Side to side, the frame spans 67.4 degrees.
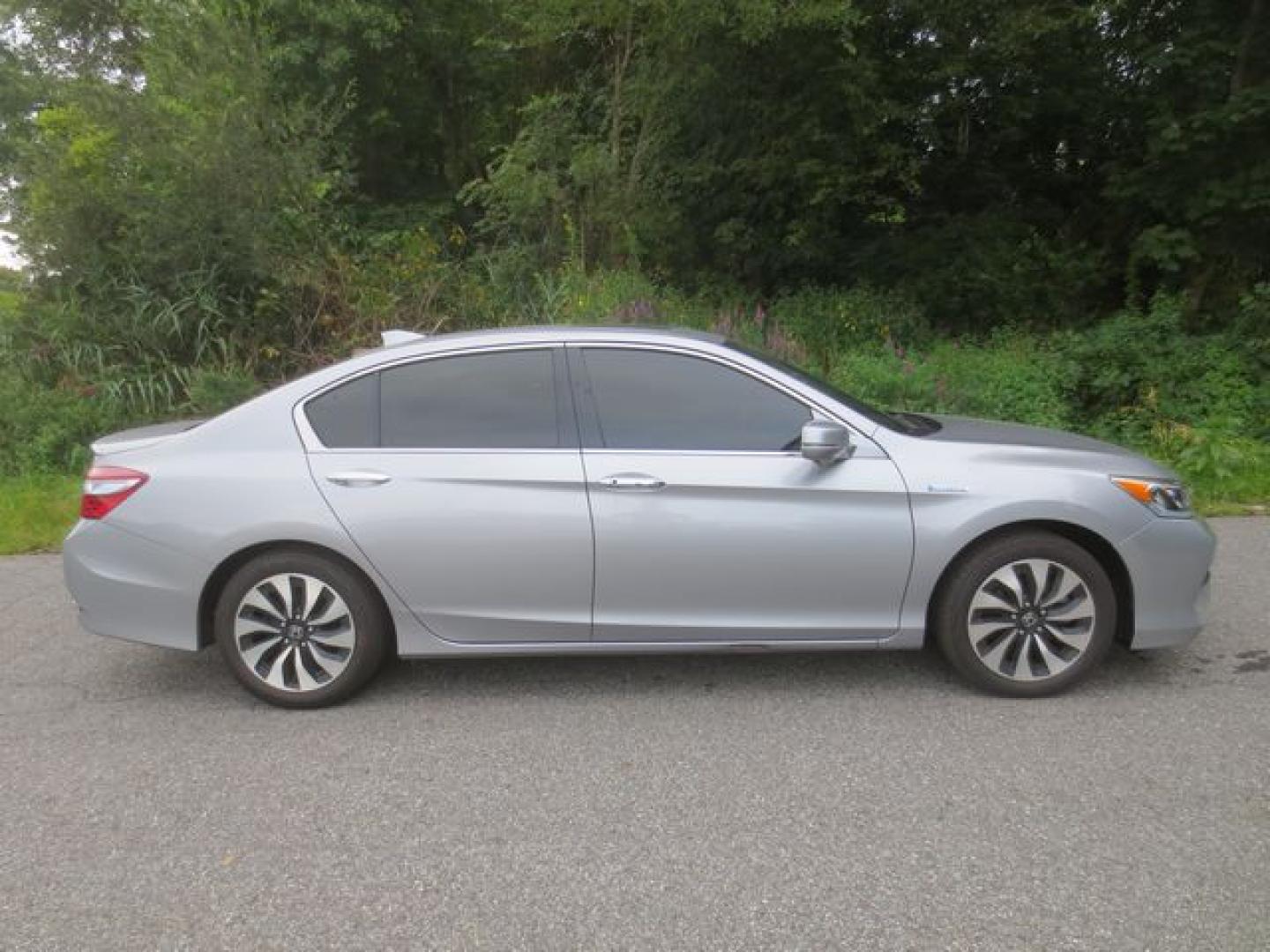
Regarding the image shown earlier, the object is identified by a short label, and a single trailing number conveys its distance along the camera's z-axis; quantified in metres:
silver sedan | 3.82
